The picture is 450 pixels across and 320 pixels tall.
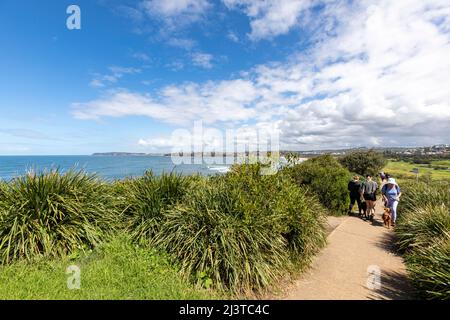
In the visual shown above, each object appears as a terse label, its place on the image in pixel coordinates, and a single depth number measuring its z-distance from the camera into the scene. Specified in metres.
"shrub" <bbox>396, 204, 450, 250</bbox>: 5.90
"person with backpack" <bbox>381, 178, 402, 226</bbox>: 8.71
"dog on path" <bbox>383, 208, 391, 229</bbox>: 8.96
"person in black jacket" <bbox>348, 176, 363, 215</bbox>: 10.42
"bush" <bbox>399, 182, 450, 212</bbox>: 8.23
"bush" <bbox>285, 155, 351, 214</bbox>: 11.02
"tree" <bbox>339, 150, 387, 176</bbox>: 25.73
